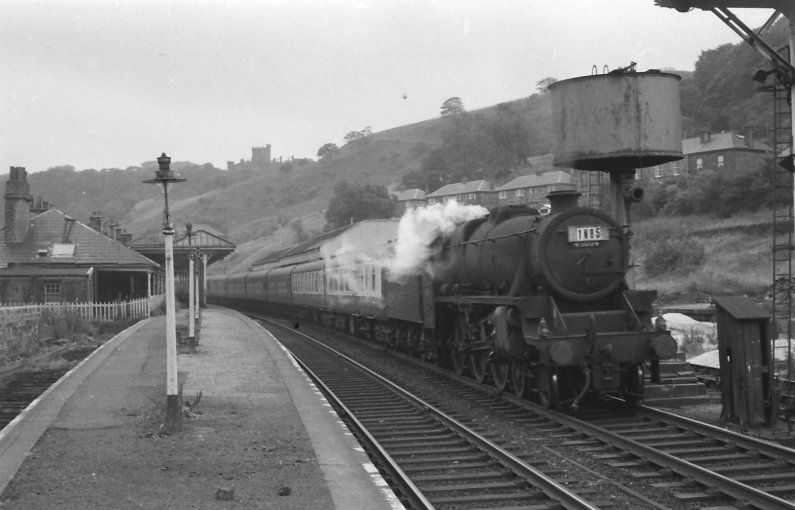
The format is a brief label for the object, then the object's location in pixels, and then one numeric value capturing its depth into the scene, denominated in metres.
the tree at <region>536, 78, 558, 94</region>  161.95
